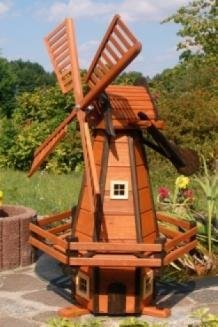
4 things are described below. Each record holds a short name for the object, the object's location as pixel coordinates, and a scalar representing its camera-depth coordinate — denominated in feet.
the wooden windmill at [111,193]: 14.02
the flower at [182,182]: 22.50
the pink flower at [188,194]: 22.60
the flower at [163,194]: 22.91
